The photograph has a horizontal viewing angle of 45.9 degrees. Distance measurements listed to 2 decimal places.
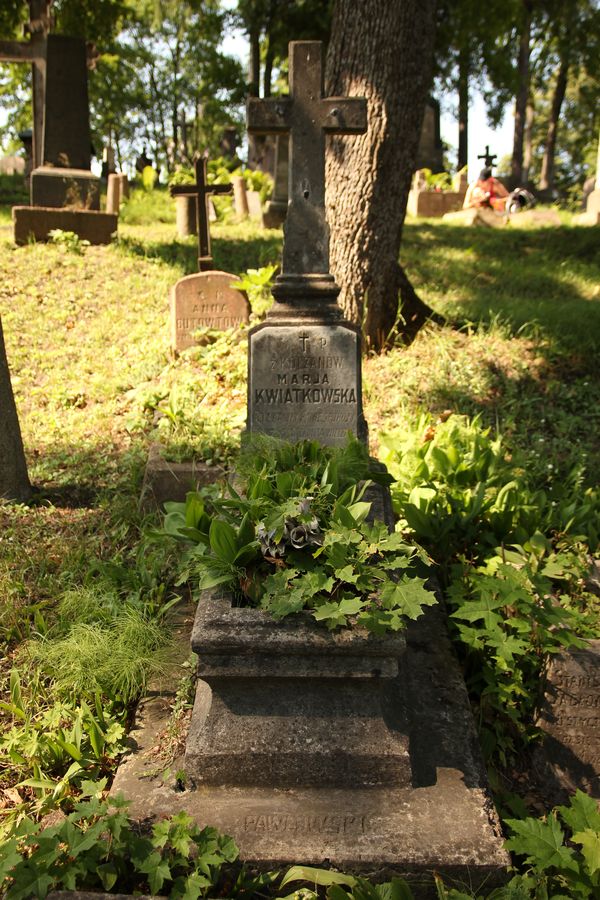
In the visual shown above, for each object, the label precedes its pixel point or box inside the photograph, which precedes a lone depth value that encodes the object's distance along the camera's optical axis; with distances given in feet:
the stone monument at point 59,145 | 31.30
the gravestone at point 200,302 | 22.72
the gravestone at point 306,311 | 13.01
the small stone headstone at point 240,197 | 44.80
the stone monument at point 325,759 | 7.03
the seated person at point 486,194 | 49.14
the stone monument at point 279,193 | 38.06
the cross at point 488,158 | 62.03
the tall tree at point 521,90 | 63.41
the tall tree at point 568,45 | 71.87
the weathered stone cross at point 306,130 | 12.95
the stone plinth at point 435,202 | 50.29
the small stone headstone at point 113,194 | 41.24
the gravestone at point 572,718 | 9.96
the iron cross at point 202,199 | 25.66
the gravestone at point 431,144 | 70.74
